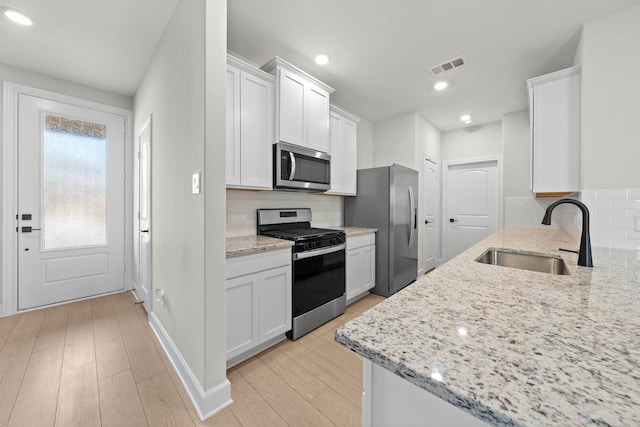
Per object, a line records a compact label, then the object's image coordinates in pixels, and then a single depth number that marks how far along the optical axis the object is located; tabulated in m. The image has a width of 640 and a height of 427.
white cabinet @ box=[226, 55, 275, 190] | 2.00
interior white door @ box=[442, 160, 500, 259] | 4.26
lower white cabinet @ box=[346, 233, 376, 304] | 2.78
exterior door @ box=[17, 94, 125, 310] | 2.60
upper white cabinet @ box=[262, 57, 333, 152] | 2.27
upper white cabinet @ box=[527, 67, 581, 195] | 2.00
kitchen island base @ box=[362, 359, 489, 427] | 0.45
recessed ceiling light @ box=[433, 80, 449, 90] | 2.92
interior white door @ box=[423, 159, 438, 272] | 4.15
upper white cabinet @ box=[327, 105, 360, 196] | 3.04
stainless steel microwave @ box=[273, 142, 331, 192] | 2.29
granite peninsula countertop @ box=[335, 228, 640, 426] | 0.34
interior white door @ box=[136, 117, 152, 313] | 2.42
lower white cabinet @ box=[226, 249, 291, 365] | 1.70
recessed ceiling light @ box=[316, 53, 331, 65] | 2.39
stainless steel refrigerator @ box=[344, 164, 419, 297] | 3.12
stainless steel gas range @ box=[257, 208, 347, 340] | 2.12
